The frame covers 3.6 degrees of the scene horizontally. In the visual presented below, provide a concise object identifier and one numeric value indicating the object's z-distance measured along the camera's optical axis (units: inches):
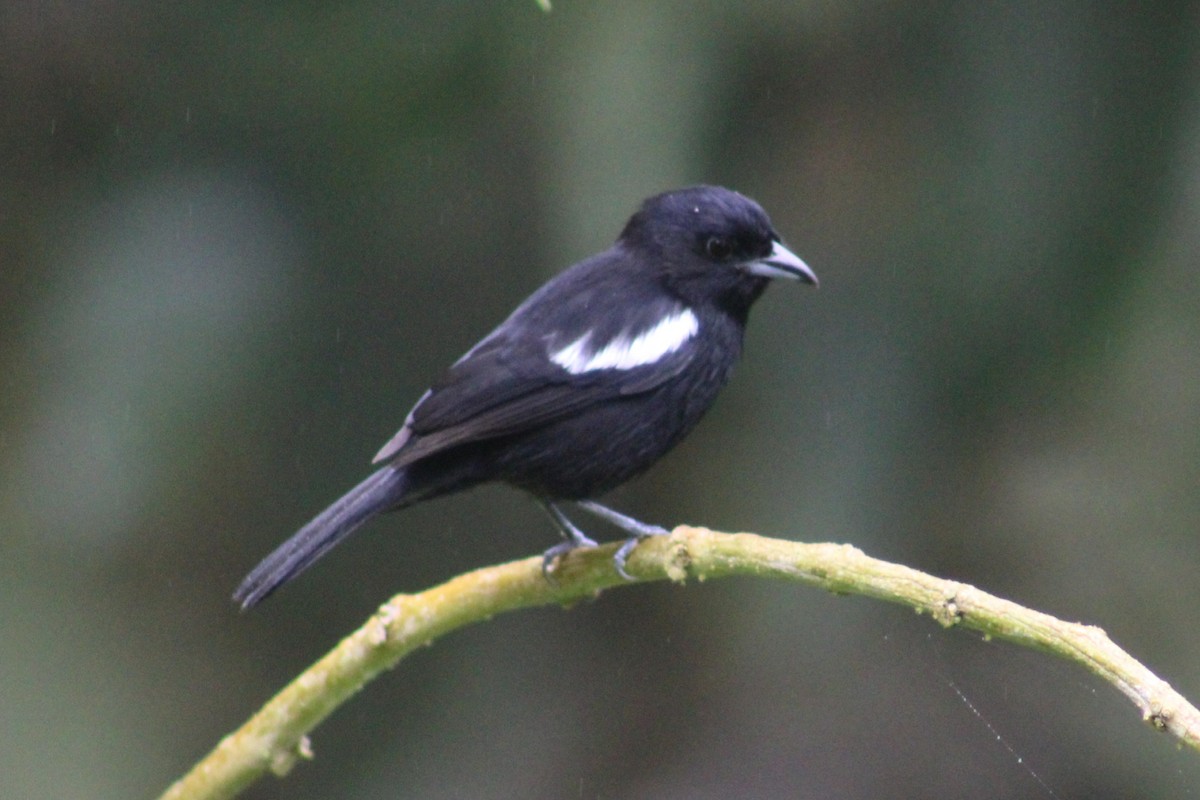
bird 125.2
